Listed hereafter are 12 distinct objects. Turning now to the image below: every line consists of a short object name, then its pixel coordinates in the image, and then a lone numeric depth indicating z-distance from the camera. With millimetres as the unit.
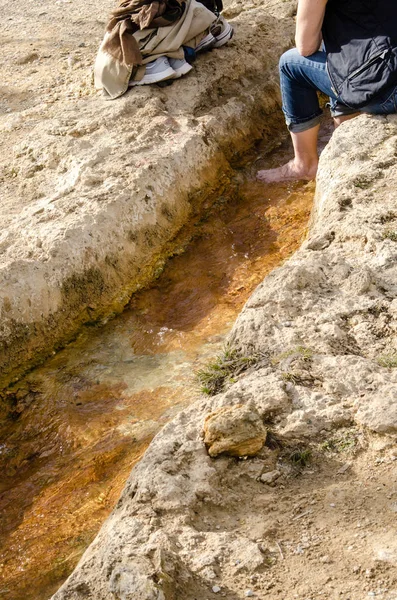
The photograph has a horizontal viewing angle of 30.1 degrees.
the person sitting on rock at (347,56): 3527
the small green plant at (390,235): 3279
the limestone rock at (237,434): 2471
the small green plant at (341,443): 2467
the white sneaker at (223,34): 5562
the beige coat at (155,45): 5066
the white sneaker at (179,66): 5285
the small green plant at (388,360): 2707
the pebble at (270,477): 2432
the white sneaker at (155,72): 5188
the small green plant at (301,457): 2453
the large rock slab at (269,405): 2127
